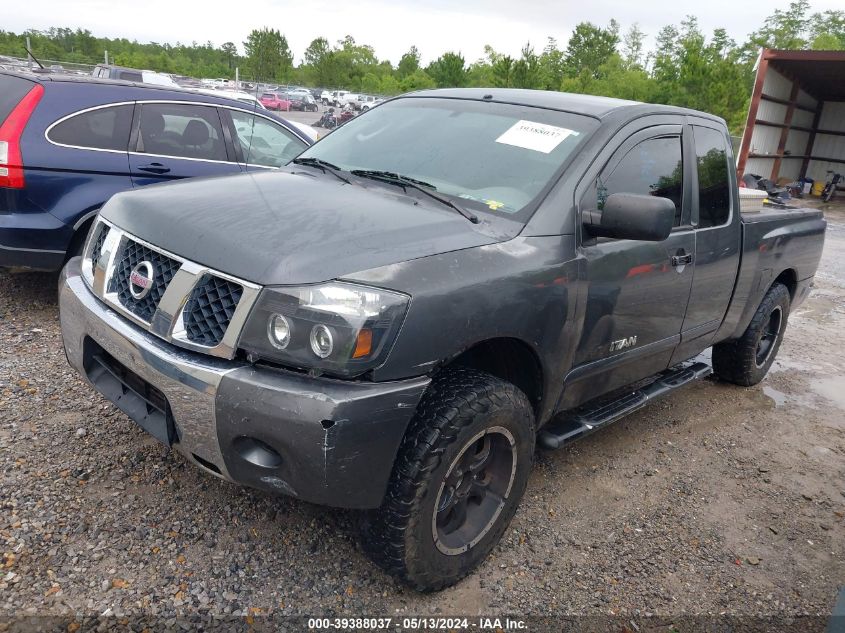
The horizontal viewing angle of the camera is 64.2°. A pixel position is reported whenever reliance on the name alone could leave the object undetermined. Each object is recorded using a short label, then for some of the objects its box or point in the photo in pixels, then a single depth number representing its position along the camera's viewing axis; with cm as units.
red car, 3553
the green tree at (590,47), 6519
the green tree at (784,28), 6500
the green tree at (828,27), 6075
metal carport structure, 1861
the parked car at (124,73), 1625
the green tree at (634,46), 8112
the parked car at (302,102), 3897
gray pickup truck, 215
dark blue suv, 451
